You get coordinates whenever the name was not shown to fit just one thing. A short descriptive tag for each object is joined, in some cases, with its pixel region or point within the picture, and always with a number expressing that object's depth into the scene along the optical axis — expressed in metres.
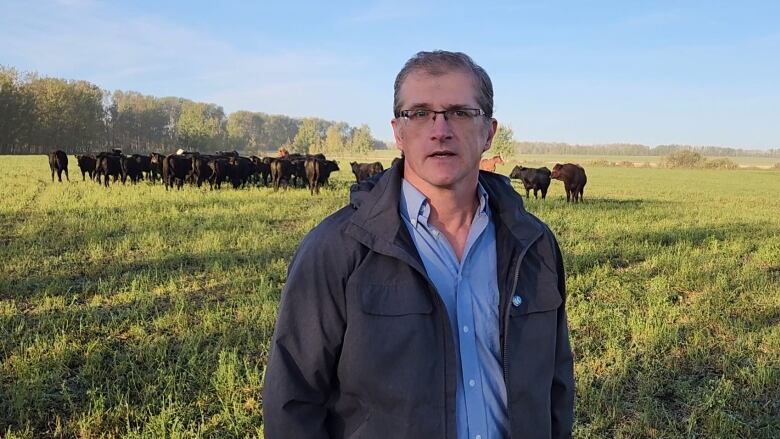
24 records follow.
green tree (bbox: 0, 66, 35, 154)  68.19
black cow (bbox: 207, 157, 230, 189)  22.75
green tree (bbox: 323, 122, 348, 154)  113.95
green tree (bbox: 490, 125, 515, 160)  91.19
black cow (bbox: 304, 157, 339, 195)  22.19
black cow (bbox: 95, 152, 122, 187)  23.23
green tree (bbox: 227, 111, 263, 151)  119.71
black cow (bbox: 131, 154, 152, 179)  25.20
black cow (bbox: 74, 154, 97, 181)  25.38
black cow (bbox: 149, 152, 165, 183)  24.42
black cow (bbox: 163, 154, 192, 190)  22.56
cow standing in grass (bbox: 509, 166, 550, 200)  22.56
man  1.81
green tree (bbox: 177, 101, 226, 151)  93.19
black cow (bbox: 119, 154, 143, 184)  24.23
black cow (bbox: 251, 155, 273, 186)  25.89
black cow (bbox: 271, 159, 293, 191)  23.73
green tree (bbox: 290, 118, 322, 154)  123.94
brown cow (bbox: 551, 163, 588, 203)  21.59
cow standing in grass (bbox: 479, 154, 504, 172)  30.29
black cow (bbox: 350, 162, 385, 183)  27.40
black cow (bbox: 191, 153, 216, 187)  22.91
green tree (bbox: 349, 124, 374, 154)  117.44
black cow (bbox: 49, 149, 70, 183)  24.84
